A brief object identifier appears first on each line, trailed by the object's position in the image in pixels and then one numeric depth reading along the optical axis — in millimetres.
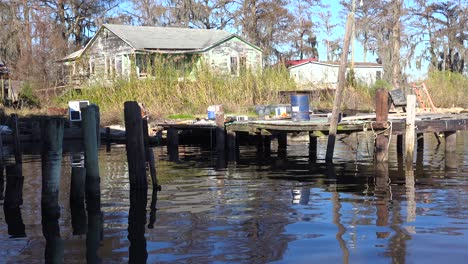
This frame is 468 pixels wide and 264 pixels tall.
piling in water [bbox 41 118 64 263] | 9523
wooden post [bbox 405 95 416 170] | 14953
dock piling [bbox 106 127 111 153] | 26583
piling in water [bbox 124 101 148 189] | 11539
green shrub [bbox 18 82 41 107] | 37125
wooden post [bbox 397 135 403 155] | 20094
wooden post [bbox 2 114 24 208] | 11375
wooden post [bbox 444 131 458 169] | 17669
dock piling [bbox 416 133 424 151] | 21156
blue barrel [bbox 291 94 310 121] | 19062
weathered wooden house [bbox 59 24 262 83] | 41500
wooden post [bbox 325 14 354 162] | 15734
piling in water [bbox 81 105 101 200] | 10656
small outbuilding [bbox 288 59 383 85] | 53688
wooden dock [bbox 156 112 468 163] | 15695
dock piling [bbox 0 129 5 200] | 14330
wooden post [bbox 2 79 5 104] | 36022
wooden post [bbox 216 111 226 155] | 19875
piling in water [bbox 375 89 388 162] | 15008
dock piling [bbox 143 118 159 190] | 12527
